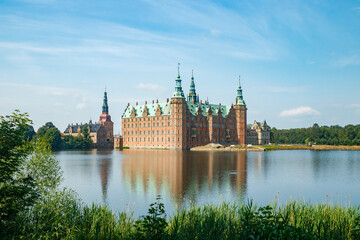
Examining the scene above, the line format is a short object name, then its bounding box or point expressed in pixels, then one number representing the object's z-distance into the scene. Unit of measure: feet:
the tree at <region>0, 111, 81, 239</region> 40.88
